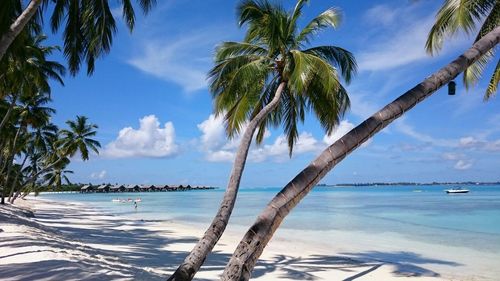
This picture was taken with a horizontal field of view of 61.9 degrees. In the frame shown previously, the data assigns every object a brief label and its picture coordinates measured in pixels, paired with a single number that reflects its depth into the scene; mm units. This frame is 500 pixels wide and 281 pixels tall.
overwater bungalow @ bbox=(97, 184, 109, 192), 110562
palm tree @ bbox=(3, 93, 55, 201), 25872
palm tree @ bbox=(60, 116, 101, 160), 34594
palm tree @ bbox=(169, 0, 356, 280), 8905
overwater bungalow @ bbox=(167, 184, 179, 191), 137750
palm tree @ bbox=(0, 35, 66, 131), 13171
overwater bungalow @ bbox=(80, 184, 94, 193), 109000
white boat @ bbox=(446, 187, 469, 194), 81275
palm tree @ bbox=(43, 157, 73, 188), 41781
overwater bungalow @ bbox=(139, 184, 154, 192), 121050
